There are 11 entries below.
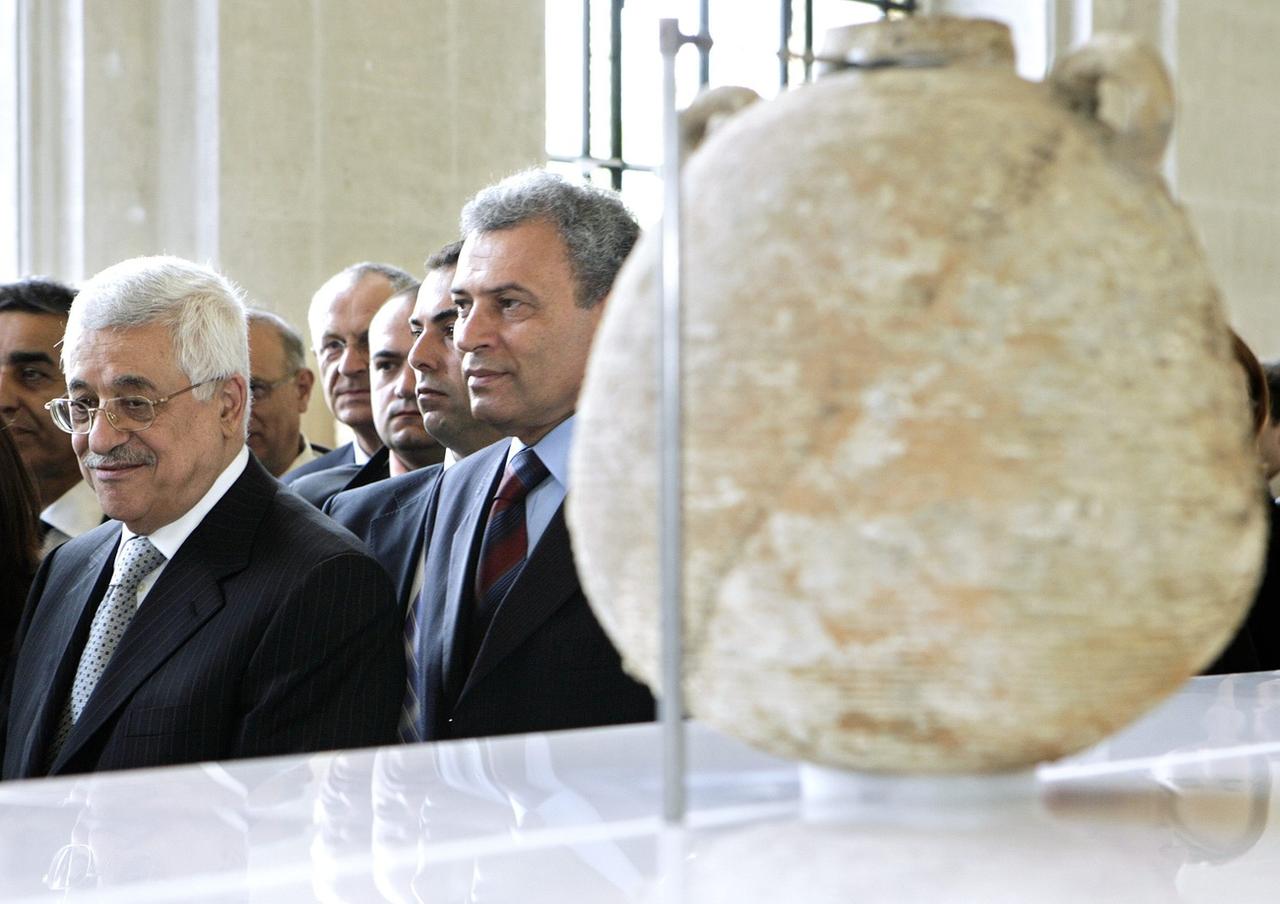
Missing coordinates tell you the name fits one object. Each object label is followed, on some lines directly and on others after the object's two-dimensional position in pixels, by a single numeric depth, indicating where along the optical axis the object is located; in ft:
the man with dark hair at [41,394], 19.26
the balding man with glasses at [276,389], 24.17
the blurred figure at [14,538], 15.61
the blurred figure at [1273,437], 18.69
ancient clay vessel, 4.78
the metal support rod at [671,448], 4.97
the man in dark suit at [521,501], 13.19
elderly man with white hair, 12.44
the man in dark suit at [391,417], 20.84
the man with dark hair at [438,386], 16.79
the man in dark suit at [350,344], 23.75
